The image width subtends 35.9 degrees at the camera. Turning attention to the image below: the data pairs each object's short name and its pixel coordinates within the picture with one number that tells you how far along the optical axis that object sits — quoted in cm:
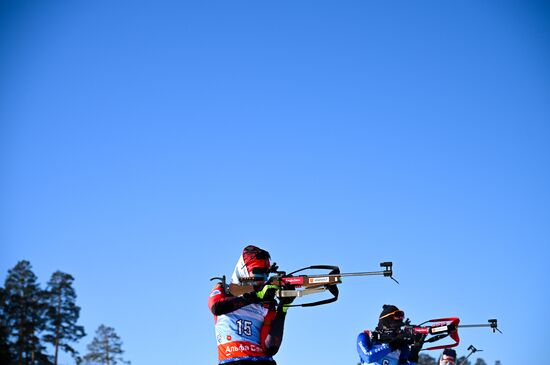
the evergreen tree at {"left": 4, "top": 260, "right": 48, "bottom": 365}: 2951
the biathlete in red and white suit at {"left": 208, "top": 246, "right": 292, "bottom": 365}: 1286
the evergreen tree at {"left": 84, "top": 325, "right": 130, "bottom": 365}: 3853
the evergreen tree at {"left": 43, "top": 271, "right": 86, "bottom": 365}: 3170
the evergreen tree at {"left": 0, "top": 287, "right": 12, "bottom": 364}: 2789
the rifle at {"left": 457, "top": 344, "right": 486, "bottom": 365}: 2000
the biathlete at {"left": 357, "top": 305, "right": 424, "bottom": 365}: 1750
